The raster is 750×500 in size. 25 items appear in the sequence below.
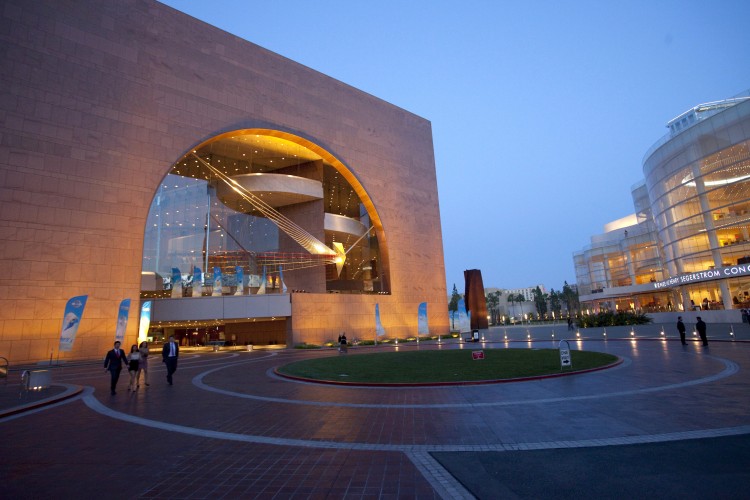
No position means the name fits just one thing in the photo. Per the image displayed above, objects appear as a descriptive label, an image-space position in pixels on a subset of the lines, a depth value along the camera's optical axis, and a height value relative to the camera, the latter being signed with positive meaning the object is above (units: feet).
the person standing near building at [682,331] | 70.86 -4.73
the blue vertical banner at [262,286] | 130.52 +13.91
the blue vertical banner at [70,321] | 71.82 +3.46
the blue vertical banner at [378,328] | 114.93 -1.66
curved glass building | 133.49 +35.49
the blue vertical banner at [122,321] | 87.25 +3.62
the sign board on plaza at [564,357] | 45.42 -5.12
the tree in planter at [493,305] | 497.21 +12.90
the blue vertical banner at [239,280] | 127.06 +16.02
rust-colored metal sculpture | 193.93 +9.65
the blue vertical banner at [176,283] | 122.01 +15.58
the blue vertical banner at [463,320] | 149.28 -1.06
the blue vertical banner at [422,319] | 118.62 +0.22
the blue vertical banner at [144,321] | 100.99 +3.89
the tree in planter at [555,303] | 448.24 +9.43
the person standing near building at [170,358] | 49.01 -2.75
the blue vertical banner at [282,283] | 130.65 +14.40
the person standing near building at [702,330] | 66.69 -4.48
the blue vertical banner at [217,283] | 123.13 +14.91
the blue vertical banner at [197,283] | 122.62 +15.17
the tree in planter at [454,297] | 503.77 +26.91
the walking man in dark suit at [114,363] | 42.50 -2.58
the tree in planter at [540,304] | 437.58 +8.83
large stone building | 85.15 +43.02
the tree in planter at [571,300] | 431.31 +11.52
